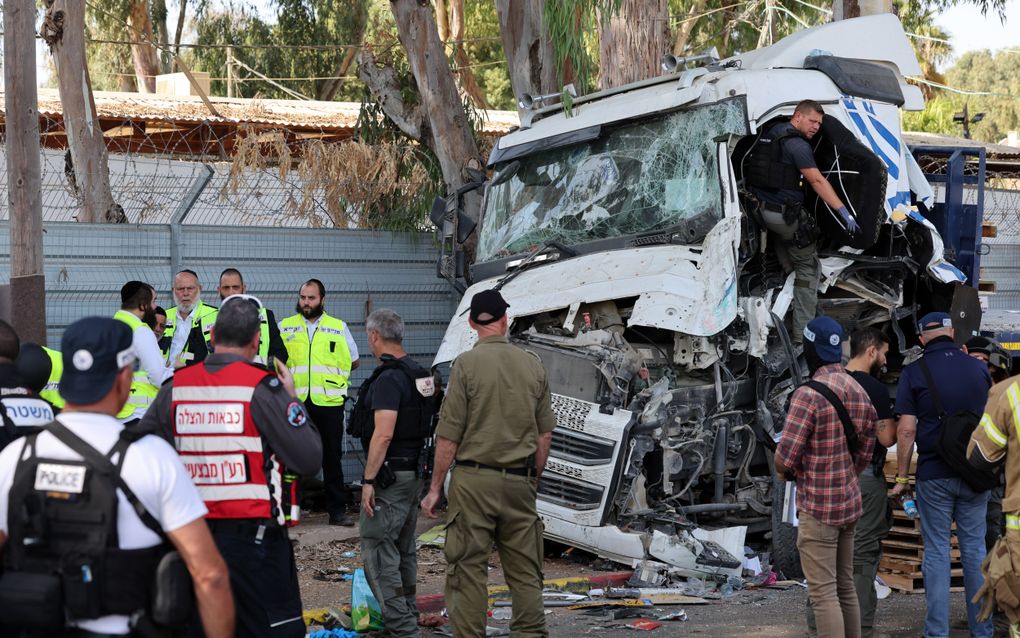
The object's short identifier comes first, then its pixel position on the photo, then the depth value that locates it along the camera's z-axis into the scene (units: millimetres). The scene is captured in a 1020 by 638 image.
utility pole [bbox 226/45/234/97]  28491
